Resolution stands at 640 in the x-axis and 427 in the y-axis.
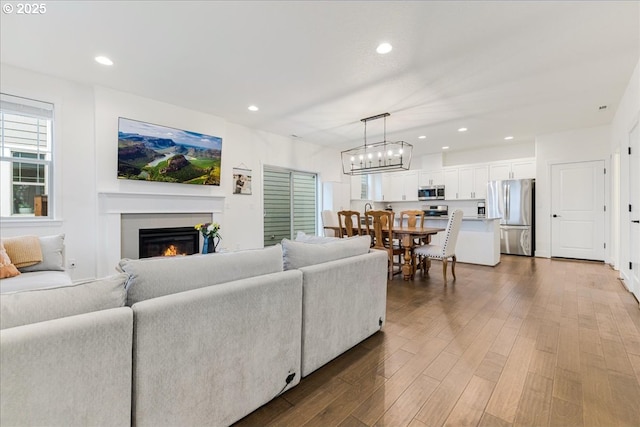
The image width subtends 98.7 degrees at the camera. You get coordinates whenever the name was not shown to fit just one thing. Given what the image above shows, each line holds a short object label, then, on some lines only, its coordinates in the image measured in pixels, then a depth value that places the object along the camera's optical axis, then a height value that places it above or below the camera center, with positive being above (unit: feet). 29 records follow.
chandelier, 15.27 +3.31
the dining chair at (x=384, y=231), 13.67 -0.94
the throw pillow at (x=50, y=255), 8.87 -1.40
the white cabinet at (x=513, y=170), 20.54 +3.38
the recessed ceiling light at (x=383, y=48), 8.73 +5.34
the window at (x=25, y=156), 10.38 +2.22
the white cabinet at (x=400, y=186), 26.35 +2.63
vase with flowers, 11.82 -0.92
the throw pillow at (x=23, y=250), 8.39 -1.17
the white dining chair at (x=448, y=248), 13.01 -1.71
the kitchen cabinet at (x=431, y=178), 24.77 +3.26
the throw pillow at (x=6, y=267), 7.79 -1.57
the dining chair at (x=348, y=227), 15.28 -0.80
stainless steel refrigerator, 19.67 +0.02
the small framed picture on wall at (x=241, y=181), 17.01 +2.04
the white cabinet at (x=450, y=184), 23.95 +2.58
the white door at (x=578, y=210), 17.53 +0.22
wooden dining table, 13.39 -1.26
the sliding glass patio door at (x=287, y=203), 19.20 +0.72
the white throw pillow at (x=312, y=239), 7.56 -0.73
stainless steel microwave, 24.47 +1.89
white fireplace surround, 11.87 +0.05
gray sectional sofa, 2.99 -1.79
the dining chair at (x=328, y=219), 18.53 -0.40
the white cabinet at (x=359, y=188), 25.11 +2.41
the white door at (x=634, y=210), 10.10 +0.11
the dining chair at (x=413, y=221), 14.06 -0.46
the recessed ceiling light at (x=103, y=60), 9.53 +5.40
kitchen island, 16.43 -1.72
